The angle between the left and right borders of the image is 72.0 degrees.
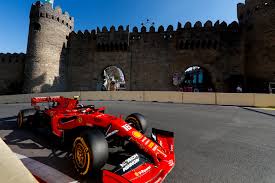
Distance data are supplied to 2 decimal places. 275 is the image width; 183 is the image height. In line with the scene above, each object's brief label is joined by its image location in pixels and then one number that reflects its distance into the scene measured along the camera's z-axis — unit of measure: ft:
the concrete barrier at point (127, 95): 52.37
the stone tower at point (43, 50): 71.15
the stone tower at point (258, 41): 61.16
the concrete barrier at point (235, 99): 41.54
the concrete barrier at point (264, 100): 40.52
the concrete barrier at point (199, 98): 44.52
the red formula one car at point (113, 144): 7.24
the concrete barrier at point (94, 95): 54.13
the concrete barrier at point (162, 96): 47.94
